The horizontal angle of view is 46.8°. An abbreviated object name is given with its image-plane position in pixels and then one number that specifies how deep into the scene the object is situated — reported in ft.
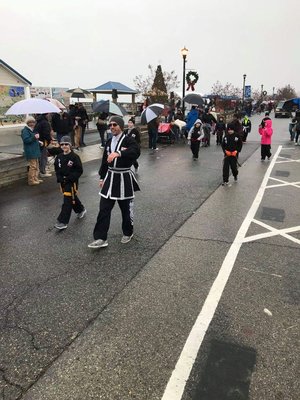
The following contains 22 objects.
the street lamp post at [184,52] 67.67
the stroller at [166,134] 58.80
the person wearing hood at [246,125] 58.08
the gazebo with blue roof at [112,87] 74.33
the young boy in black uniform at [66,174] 19.92
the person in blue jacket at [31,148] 29.07
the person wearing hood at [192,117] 54.80
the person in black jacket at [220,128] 57.01
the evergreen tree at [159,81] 125.18
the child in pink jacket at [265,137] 41.32
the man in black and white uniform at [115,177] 16.71
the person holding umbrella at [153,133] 50.39
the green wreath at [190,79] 82.89
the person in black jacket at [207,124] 58.29
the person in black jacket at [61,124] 39.22
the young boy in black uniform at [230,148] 30.60
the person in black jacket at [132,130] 29.79
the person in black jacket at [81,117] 47.57
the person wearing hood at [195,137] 42.91
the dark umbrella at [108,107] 35.37
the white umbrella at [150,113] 34.68
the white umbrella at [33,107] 27.99
